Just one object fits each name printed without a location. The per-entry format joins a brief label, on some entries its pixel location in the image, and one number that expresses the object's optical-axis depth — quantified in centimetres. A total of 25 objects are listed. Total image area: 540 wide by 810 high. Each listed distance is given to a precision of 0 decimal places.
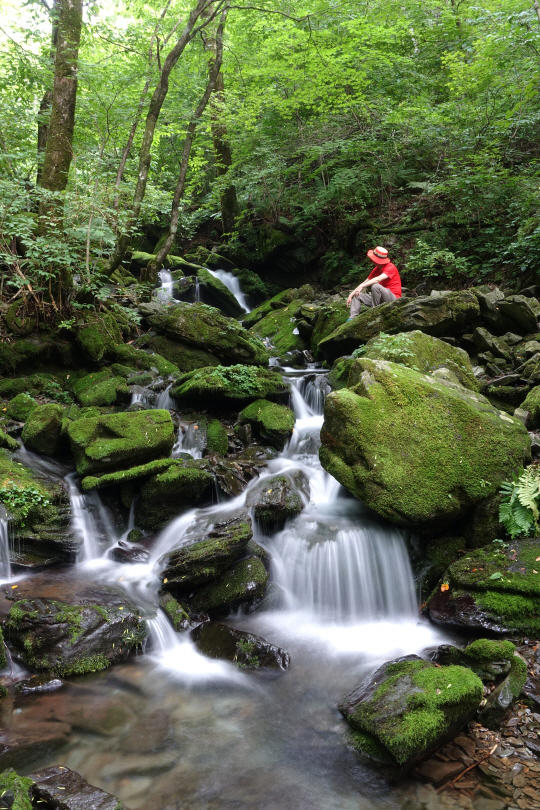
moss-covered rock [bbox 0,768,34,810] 273
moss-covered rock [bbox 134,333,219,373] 1067
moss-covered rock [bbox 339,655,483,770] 346
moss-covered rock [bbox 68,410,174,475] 688
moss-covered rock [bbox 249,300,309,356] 1258
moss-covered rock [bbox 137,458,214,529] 687
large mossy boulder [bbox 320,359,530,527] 557
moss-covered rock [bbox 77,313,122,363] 970
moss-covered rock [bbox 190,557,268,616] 561
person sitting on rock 1041
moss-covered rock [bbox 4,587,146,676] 449
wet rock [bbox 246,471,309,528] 667
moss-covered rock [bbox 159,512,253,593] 561
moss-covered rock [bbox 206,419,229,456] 835
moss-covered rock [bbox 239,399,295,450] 855
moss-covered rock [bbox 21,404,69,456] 736
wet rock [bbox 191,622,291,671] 486
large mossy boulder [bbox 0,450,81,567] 609
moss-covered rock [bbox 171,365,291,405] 895
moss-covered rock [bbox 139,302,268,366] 1055
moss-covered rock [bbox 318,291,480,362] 948
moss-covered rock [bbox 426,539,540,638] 459
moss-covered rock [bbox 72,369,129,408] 879
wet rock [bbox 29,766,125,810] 299
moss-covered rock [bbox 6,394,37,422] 800
